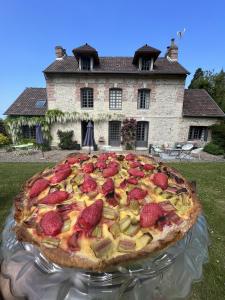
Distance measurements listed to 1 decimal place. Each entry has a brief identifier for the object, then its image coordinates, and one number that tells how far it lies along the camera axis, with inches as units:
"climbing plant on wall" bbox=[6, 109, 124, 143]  622.2
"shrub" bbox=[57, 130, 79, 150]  629.3
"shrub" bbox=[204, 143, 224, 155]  573.6
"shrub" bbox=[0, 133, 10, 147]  657.5
